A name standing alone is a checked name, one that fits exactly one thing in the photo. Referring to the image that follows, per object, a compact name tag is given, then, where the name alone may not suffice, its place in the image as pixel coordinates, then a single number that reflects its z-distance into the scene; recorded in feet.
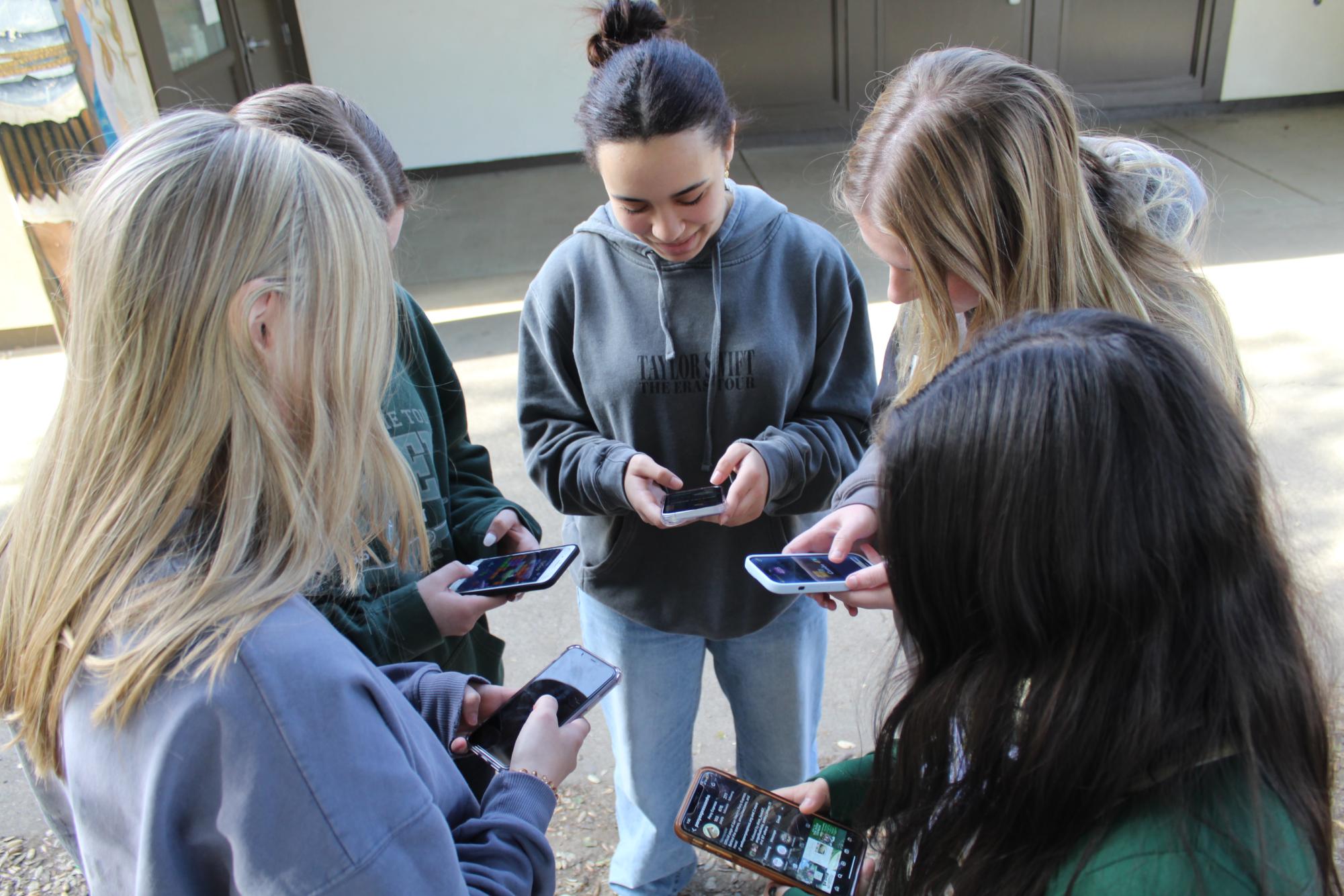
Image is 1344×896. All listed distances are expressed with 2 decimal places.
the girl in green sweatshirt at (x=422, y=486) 5.47
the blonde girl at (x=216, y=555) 3.02
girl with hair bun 6.03
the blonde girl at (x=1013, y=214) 4.86
